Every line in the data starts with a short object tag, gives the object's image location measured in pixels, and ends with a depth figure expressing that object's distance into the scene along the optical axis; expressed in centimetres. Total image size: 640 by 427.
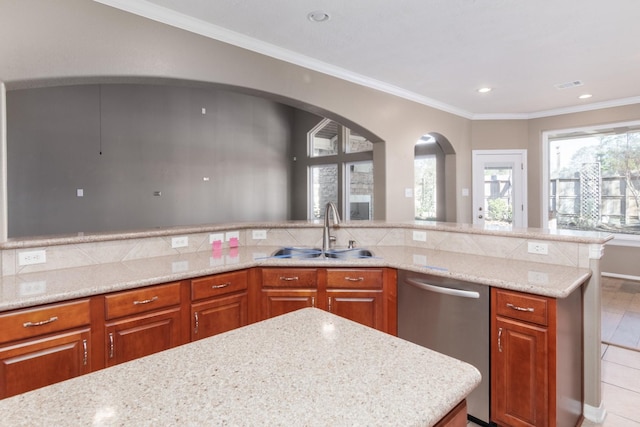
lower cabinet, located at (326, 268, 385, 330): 243
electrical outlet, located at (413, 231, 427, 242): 300
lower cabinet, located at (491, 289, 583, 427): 174
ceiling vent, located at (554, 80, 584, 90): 433
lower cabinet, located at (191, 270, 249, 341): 217
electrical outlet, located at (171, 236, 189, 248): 269
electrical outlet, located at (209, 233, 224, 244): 289
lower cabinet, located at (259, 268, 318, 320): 245
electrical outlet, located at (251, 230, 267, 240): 312
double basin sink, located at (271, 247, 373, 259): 281
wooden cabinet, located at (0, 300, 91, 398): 155
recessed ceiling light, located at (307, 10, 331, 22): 264
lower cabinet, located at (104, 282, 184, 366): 184
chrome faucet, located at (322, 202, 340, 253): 279
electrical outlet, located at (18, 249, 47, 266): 206
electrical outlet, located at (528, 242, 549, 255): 232
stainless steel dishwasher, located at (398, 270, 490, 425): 196
